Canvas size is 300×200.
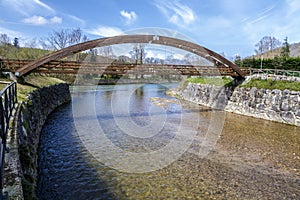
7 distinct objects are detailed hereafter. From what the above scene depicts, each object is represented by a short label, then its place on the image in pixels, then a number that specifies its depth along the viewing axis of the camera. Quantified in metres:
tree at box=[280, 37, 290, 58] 48.93
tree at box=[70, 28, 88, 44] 64.62
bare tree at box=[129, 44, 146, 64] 63.21
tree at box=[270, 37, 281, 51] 79.60
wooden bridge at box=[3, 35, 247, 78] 15.73
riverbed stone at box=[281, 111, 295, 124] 15.87
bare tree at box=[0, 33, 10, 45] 54.71
